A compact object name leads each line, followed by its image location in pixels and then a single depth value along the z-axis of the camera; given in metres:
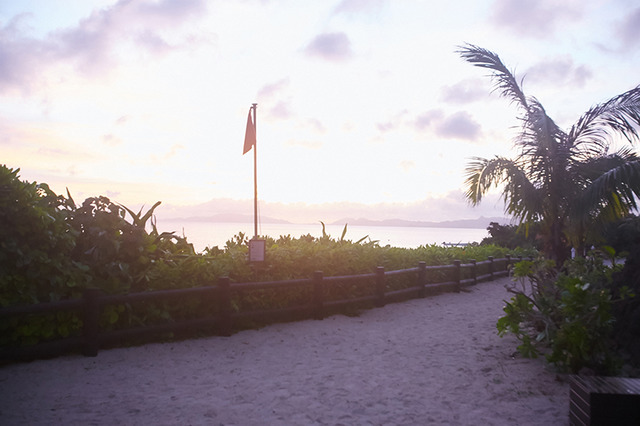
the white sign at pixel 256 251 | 8.58
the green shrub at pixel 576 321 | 5.18
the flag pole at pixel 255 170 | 10.85
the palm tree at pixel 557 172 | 11.30
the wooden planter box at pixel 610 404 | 3.69
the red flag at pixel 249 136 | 10.91
